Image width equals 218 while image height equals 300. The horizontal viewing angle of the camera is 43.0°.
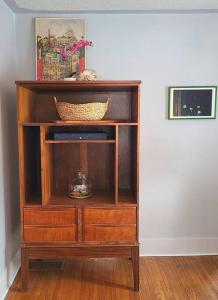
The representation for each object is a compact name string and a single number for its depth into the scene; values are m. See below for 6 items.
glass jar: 2.18
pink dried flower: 2.12
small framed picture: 2.43
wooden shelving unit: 2.00
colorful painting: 2.36
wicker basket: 1.98
